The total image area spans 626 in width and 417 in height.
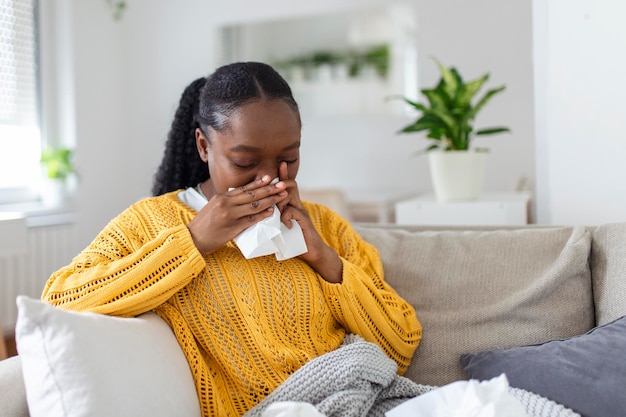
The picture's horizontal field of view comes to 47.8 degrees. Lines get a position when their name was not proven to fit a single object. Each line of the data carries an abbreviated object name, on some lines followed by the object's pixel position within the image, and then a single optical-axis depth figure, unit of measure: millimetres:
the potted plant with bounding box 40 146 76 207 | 3785
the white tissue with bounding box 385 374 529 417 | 990
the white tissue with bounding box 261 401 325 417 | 1031
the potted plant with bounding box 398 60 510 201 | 2359
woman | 1248
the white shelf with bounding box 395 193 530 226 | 2318
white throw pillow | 1015
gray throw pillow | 1224
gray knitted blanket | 1159
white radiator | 3477
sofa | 1046
